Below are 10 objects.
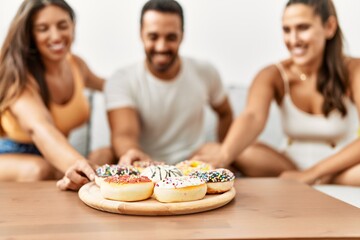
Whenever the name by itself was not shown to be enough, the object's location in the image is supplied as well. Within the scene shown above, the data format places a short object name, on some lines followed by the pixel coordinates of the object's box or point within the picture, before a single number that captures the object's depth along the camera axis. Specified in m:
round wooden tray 1.18
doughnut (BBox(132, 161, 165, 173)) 1.60
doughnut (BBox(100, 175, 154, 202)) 1.22
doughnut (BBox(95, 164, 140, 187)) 1.40
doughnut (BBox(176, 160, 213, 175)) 1.50
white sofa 2.55
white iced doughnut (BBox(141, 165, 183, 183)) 1.37
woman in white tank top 2.19
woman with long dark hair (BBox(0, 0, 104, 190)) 1.86
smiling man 2.31
